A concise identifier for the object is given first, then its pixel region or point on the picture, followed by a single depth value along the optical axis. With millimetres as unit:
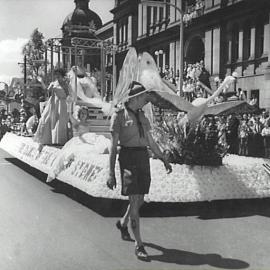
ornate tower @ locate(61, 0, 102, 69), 17552
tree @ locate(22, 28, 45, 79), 16859
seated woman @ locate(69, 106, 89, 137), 10883
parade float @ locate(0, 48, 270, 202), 7566
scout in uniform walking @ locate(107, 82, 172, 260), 5418
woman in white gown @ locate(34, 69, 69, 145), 11594
